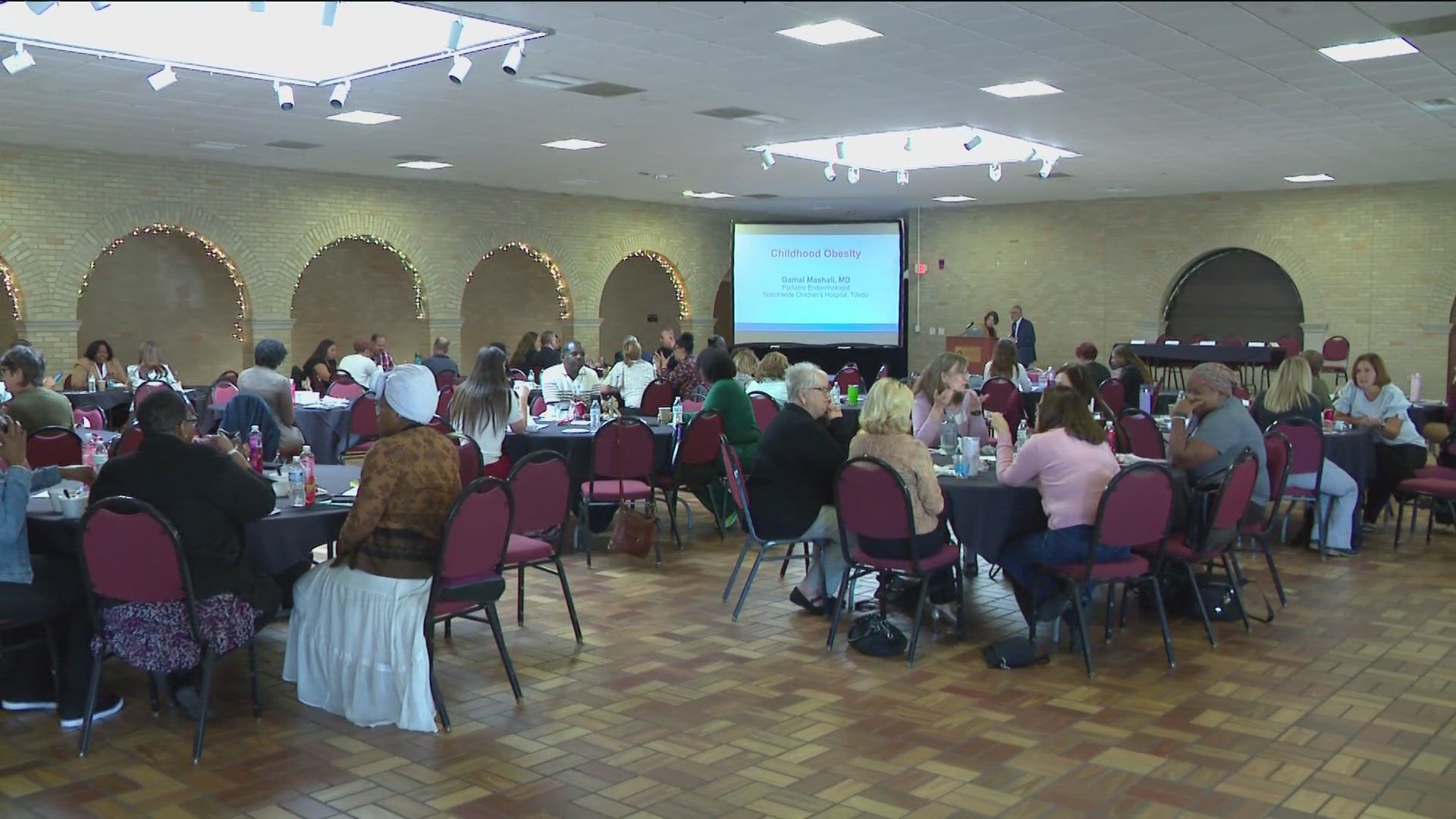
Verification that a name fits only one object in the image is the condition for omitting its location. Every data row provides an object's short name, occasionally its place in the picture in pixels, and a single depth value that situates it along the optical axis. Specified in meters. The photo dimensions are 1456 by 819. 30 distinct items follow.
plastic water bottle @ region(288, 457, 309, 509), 5.00
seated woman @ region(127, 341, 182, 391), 11.87
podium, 18.52
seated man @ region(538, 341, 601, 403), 10.12
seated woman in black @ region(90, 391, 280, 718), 4.25
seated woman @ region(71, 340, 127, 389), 11.73
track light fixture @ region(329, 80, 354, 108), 8.55
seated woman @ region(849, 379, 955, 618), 5.38
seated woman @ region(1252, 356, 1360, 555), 7.73
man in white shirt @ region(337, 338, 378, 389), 12.73
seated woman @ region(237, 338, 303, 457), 7.76
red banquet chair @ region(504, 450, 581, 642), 5.39
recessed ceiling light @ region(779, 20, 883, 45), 6.87
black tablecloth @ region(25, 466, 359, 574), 4.68
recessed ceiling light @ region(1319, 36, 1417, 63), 7.30
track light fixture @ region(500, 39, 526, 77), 7.11
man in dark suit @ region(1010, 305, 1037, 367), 18.16
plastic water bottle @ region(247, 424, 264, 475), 5.49
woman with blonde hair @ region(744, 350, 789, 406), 9.48
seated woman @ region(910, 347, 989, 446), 6.95
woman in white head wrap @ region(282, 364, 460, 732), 4.53
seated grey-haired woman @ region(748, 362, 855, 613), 5.91
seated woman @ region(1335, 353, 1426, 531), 8.25
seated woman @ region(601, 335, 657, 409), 10.56
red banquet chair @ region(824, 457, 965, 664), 5.23
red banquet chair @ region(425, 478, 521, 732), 4.52
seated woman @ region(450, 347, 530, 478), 7.31
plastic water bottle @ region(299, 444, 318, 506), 5.05
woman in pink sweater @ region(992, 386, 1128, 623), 5.28
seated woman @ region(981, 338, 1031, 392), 10.74
